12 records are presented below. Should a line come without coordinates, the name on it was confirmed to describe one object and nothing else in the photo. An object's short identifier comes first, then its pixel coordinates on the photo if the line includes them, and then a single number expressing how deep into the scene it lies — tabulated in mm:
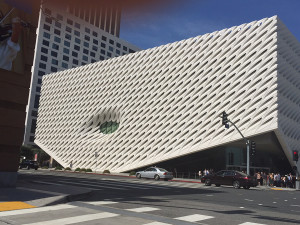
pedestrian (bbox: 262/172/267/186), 34319
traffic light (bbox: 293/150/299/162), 29750
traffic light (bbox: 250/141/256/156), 30516
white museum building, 39406
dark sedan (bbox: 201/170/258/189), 24781
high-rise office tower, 89688
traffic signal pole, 27375
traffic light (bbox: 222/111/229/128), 27362
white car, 32344
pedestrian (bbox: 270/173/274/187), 32844
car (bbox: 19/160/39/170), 47125
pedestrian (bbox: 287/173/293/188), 32856
